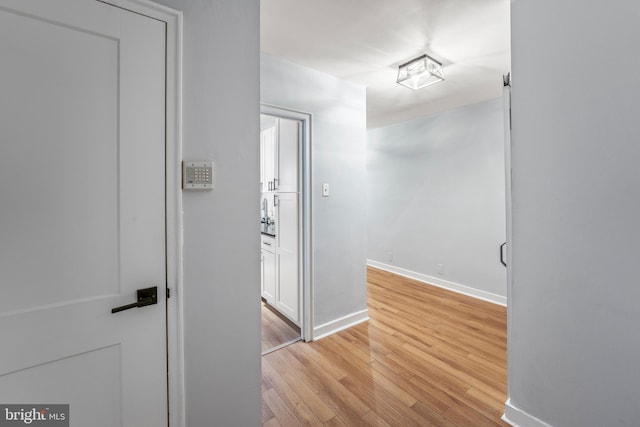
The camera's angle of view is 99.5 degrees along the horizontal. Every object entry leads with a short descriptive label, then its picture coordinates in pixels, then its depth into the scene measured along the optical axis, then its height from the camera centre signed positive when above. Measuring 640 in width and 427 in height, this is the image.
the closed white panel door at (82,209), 0.84 +0.03
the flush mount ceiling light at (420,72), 2.28 +1.24
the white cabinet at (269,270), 3.14 -0.66
